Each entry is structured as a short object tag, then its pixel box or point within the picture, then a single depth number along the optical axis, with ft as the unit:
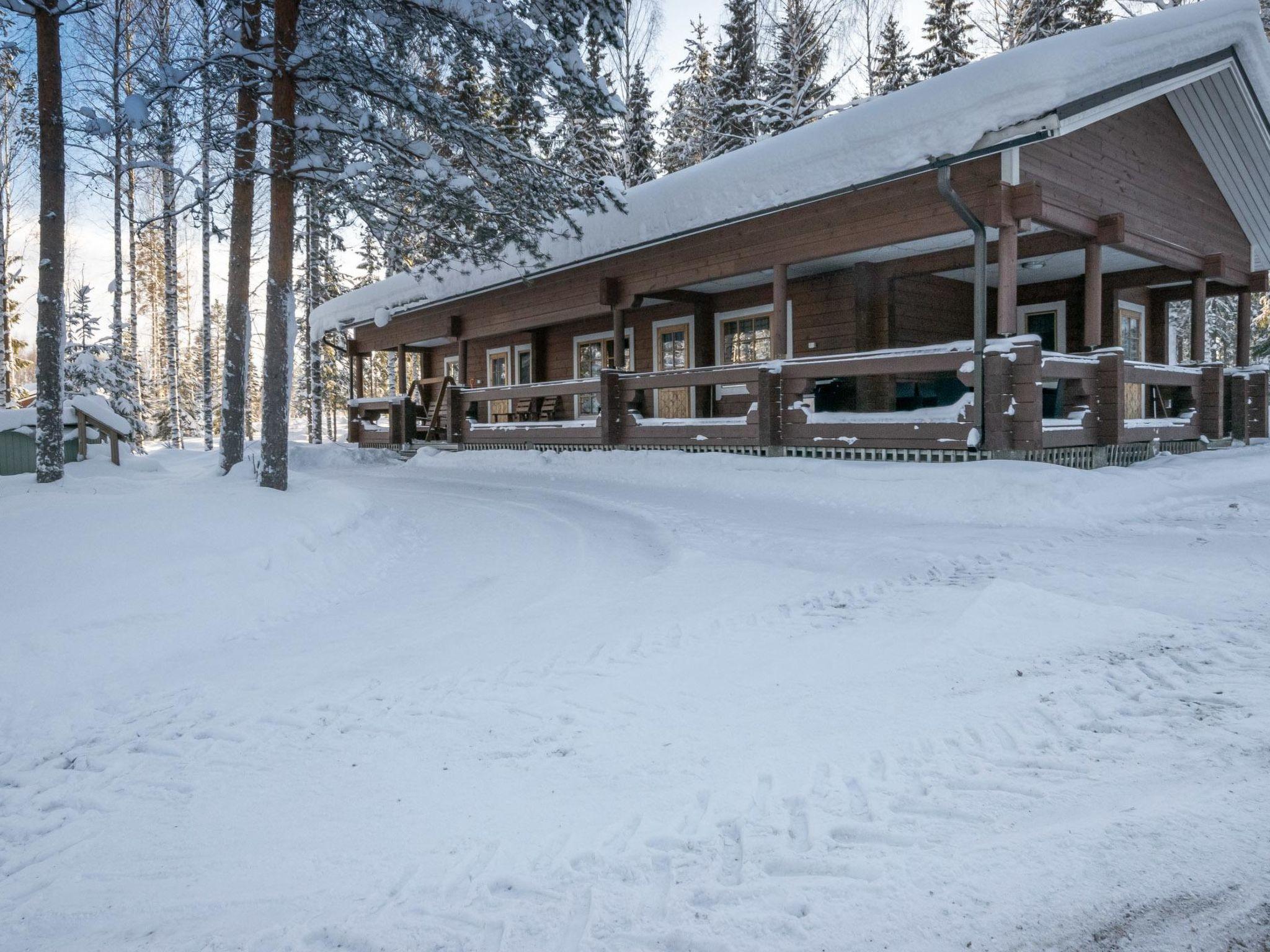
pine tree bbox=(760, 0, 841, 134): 76.74
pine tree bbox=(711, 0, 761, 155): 86.12
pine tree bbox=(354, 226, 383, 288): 93.81
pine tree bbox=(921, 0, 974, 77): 83.61
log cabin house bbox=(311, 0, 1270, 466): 29.50
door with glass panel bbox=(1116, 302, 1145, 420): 47.21
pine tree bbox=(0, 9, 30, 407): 56.44
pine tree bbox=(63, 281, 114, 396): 57.47
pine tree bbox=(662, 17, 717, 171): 89.40
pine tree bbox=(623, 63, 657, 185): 86.48
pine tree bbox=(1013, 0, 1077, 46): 72.43
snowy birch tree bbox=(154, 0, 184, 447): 25.26
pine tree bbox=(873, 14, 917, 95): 80.84
